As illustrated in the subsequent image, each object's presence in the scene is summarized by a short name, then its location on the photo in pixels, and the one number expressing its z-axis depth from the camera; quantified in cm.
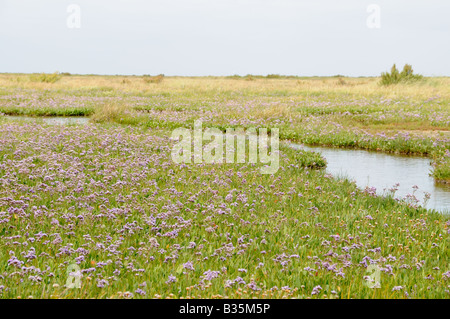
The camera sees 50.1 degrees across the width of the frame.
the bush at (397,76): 4314
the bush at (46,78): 5269
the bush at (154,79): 5694
